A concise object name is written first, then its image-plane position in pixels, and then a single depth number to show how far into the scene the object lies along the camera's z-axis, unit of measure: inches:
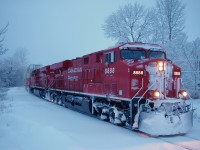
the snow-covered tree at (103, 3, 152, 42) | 1309.1
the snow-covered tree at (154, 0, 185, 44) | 1245.1
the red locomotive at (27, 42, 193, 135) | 390.3
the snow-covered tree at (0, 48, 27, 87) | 3370.1
